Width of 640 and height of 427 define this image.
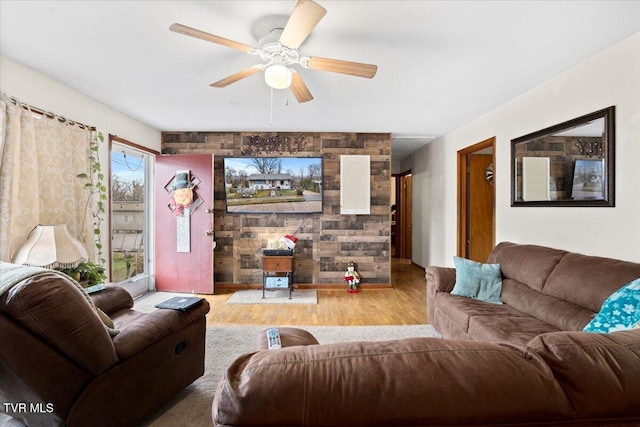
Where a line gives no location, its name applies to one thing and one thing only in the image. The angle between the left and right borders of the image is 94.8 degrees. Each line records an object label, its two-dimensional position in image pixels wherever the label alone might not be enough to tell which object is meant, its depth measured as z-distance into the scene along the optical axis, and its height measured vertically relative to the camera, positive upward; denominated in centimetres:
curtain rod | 237 +89
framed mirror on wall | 221 +40
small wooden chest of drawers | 426 -86
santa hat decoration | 447 -46
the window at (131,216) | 387 -6
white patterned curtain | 226 +31
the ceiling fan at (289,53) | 156 +102
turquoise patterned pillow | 154 -56
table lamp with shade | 226 -30
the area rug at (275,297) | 407 -125
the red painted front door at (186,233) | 441 -33
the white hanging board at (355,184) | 466 +42
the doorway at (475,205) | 435 +8
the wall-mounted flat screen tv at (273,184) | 460 +42
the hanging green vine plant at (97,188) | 314 +26
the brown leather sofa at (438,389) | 60 -37
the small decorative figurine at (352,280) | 451 -107
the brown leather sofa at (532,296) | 190 -67
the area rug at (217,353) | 175 -124
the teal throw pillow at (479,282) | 269 -67
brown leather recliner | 117 -69
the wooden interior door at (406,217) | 743 -17
